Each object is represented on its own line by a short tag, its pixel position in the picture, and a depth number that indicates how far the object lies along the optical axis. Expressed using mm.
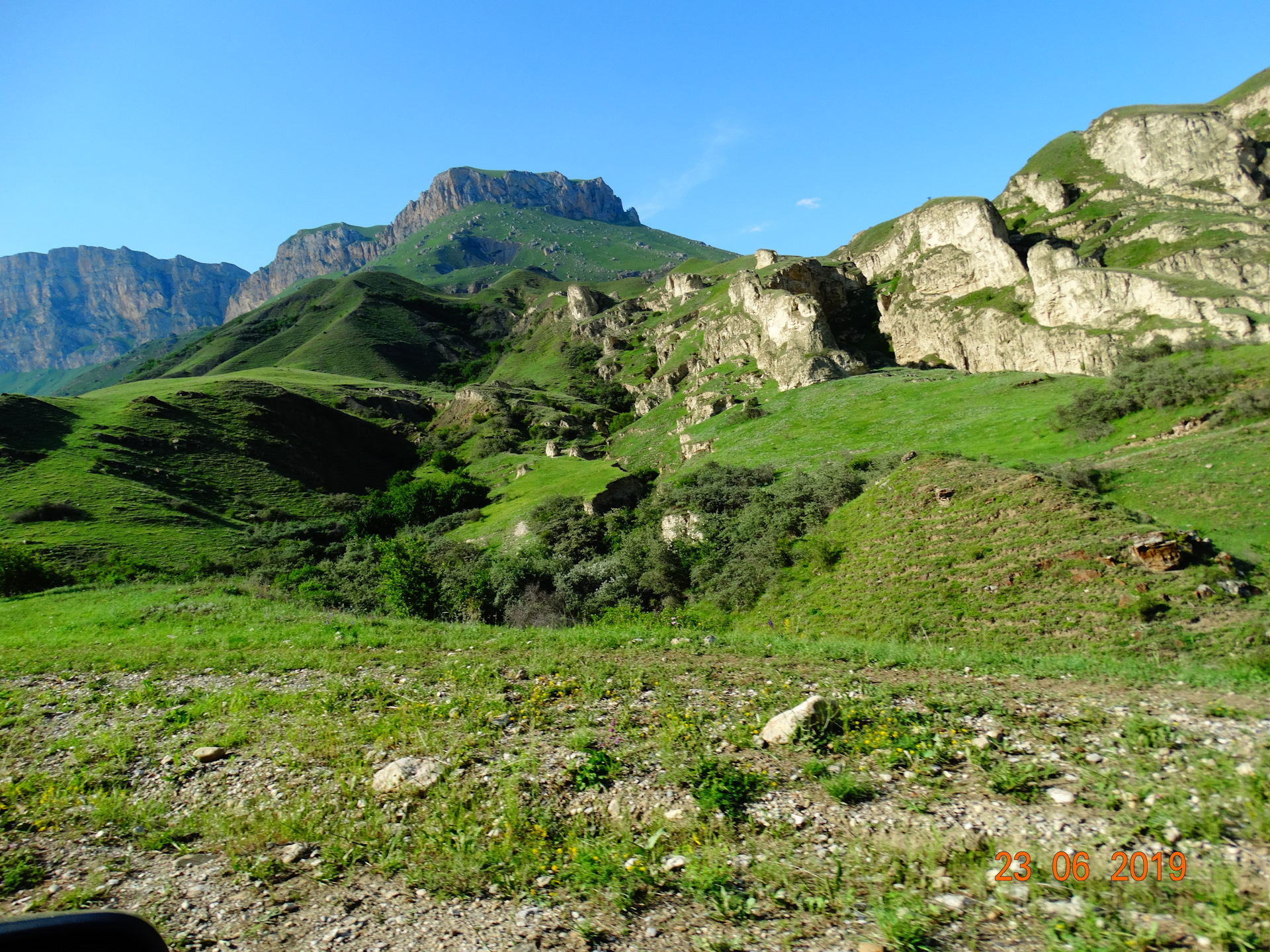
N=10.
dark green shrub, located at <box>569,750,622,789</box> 6336
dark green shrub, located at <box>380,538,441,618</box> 25375
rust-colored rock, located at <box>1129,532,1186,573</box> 17156
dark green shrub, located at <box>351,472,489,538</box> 60781
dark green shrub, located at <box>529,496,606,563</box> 41500
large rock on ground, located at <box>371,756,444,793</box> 6352
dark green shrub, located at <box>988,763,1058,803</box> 5527
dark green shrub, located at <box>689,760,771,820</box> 5766
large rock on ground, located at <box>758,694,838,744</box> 6938
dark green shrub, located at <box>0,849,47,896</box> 4918
